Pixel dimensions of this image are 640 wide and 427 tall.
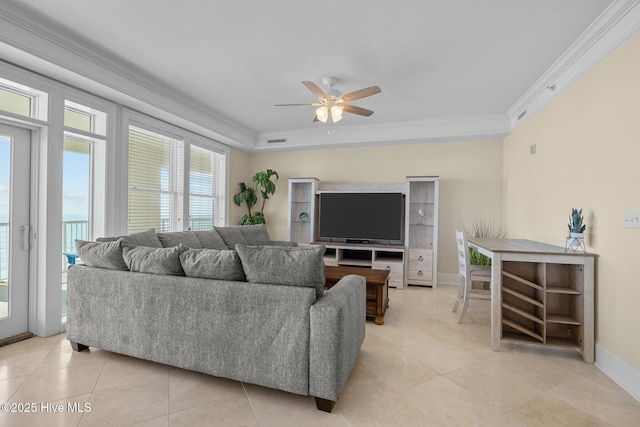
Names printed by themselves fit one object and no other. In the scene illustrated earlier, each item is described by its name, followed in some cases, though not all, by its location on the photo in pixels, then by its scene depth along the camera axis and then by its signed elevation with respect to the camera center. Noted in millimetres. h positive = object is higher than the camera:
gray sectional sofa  1833 -680
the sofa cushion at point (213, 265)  2096 -374
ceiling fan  3241 +1238
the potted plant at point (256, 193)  5832 +362
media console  4992 -769
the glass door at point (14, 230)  2775 -205
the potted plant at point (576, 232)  2555 -128
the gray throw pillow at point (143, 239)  2823 -284
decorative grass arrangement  5004 -237
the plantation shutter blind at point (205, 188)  5090 +393
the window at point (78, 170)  3209 +420
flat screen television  5312 -62
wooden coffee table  3322 -852
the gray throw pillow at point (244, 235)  4461 -366
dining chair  3314 -658
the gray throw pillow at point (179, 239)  3354 -333
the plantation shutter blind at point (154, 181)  4004 +403
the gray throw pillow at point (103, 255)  2396 -365
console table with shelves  2512 -708
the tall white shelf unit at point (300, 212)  6012 +3
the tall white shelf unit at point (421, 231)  5059 -290
